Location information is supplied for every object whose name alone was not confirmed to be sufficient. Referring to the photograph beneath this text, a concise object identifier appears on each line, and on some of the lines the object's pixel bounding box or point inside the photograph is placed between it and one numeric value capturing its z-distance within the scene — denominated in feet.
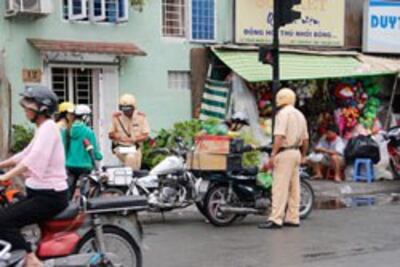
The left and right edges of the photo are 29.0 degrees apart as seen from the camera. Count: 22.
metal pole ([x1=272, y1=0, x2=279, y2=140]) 42.88
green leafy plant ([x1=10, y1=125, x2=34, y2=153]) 45.20
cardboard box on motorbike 35.37
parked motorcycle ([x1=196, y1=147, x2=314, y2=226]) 35.24
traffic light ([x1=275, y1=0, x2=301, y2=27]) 42.65
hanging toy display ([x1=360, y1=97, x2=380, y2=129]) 57.93
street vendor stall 53.57
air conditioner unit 44.98
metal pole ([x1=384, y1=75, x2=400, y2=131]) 60.75
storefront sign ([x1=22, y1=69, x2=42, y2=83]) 46.75
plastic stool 54.75
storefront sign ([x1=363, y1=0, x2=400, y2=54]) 60.44
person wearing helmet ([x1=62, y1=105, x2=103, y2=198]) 33.47
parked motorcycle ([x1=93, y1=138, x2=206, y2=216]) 34.88
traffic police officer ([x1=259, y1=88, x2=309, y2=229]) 34.37
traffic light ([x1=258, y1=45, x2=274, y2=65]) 43.37
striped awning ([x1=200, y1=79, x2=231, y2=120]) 53.31
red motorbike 20.06
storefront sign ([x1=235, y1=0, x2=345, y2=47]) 54.90
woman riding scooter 19.31
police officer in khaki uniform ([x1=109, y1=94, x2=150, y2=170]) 38.24
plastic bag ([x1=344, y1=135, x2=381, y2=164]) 54.54
